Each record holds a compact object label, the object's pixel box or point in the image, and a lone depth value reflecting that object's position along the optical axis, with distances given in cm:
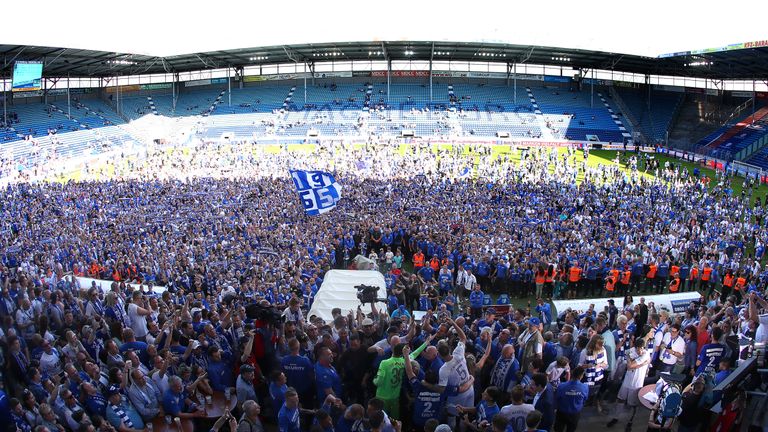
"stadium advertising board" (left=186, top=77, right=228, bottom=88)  6694
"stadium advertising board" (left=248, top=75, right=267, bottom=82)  6606
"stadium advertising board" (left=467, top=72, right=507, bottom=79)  6425
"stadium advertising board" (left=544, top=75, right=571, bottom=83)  6419
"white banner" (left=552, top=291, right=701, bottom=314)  1273
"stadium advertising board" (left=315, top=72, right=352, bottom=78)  6494
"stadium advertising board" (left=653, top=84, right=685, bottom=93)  5919
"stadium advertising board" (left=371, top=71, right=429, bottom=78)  6444
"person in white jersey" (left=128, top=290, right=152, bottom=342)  851
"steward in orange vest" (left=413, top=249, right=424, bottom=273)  1725
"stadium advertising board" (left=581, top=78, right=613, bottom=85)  6384
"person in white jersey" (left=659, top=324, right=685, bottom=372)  796
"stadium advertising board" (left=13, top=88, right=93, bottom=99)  5194
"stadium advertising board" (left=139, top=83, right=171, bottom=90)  6525
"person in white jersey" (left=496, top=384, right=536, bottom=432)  554
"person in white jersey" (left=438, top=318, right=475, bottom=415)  618
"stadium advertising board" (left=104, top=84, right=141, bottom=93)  6298
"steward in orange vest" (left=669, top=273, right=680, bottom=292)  1567
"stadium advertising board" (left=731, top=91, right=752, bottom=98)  5119
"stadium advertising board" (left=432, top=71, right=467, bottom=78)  6419
